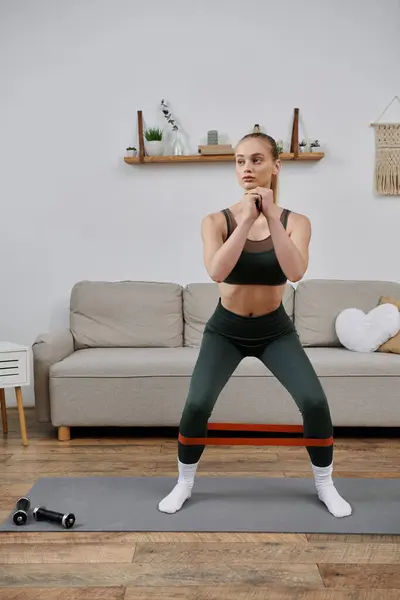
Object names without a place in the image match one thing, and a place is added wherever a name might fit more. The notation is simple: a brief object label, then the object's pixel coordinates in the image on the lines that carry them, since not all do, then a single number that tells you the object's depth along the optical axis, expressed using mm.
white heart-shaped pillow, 3641
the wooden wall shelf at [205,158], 4098
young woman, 2328
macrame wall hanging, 4172
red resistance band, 2385
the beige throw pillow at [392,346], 3613
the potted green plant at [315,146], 4125
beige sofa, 3432
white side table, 3379
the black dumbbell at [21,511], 2295
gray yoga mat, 2279
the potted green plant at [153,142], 4133
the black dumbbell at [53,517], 2262
